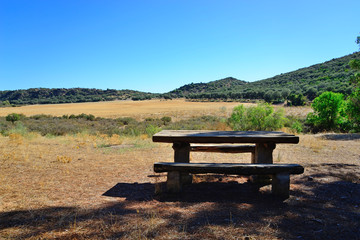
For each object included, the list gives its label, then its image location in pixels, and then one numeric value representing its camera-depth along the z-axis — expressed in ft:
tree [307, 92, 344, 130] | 50.67
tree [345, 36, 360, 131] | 26.56
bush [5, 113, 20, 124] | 66.13
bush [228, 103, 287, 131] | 42.27
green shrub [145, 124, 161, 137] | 40.67
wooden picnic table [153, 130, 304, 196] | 11.62
